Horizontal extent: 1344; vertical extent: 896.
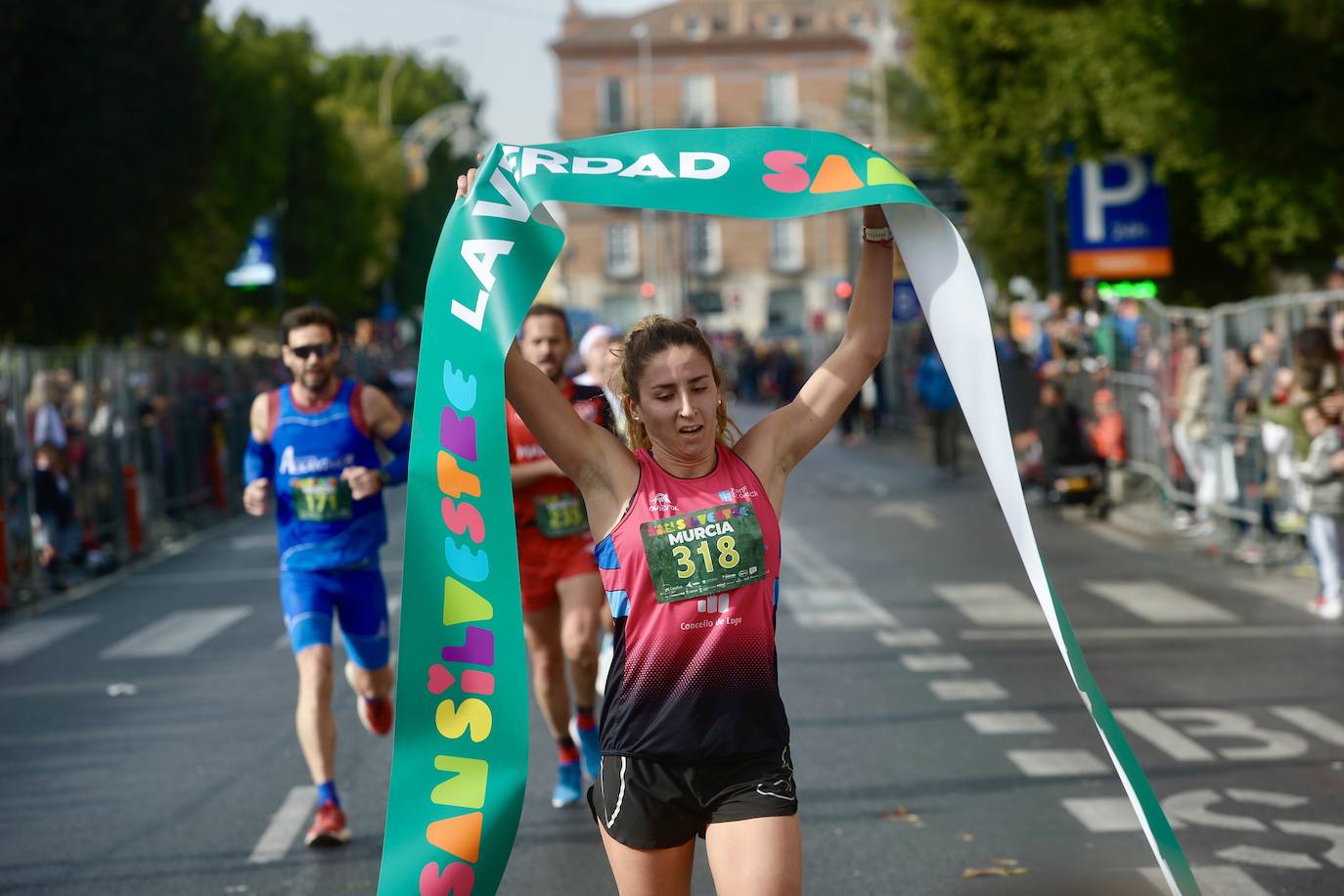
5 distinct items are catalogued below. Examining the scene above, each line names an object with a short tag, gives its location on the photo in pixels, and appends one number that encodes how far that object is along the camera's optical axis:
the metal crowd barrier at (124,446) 17.16
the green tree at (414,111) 75.02
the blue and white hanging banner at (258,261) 40.38
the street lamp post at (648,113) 108.75
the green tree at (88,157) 29.02
